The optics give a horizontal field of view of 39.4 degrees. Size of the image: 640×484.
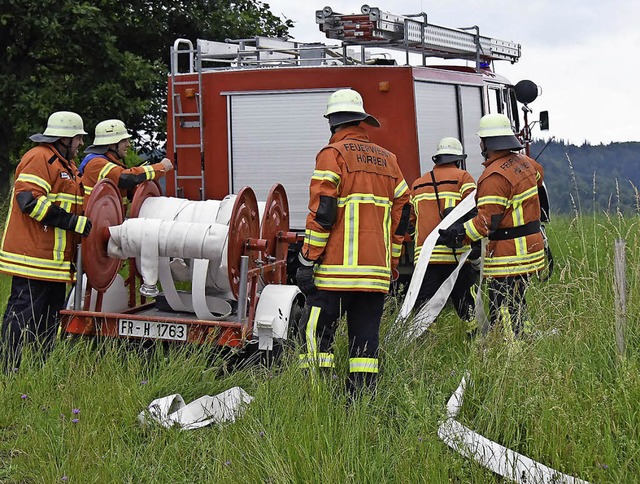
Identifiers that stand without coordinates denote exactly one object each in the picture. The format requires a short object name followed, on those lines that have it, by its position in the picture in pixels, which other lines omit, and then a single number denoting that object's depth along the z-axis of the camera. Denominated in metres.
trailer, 6.07
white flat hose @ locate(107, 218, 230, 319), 6.04
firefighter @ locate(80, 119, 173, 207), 7.01
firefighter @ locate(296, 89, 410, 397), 5.43
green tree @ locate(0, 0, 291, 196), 14.87
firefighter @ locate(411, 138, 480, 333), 7.60
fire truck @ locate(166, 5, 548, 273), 8.77
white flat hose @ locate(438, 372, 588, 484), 3.88
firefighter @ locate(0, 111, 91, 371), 6.19
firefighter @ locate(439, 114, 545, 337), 6.47
